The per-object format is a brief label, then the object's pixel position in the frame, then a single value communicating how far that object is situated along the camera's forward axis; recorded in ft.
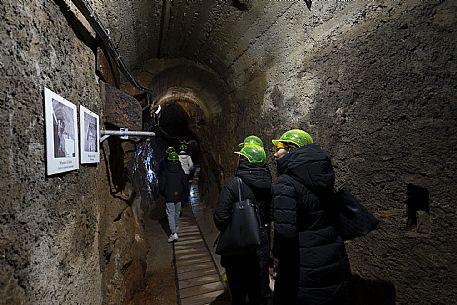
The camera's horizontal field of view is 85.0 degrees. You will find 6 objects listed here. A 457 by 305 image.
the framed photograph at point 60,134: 3.48
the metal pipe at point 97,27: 4.68
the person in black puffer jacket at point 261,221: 7.11
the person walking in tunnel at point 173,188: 15.89
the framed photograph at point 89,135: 4.97
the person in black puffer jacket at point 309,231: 5.11
